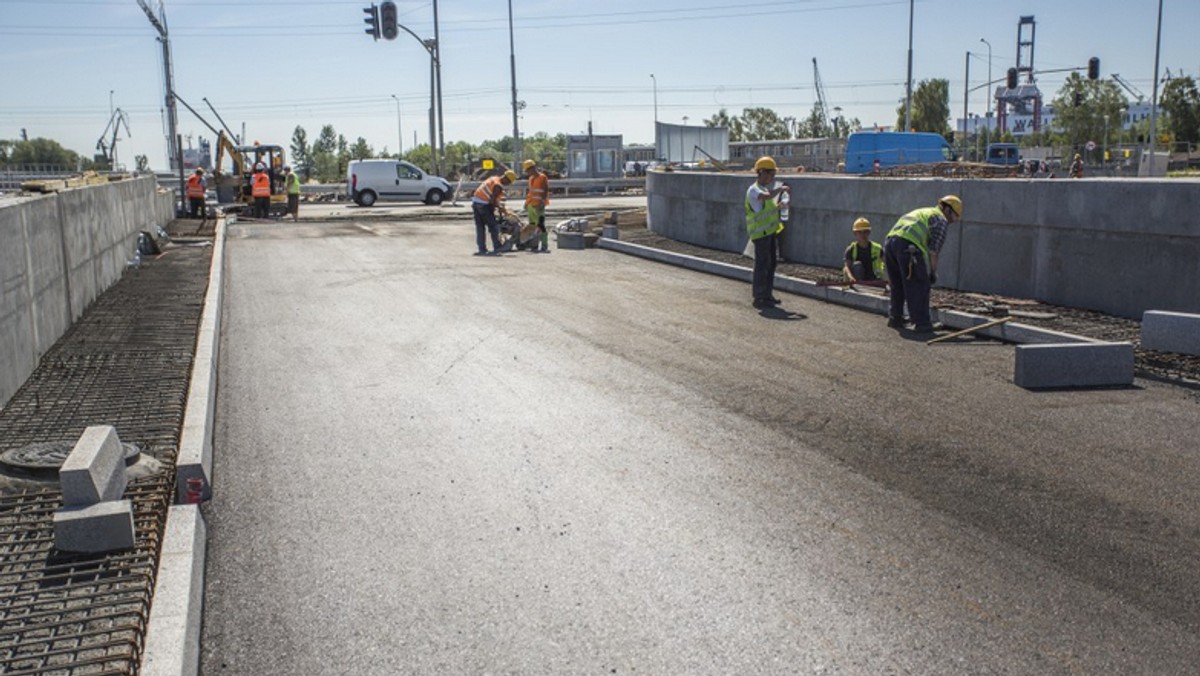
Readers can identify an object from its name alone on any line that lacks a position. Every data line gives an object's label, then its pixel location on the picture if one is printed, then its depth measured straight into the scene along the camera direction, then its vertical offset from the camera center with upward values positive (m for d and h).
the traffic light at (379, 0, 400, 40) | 34.31 +4.45
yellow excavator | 34.03 -0.30
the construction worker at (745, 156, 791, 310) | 12.91 -0.94
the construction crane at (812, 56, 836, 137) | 99.43 +4.77
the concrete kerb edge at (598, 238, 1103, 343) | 10.21 -1.68
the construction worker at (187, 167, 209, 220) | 30.38 -0.64
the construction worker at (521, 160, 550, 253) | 19.72 -0.69
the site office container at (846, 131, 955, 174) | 37.88 +0.07
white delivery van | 39.86 -0.77
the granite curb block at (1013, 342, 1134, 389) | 8.40 -1.66
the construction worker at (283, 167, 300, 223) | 30.89 -0.76
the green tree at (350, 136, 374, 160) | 113.94 +1.33
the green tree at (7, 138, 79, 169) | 116.43 +2.00
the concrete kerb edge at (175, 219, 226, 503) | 6.01 -1.60
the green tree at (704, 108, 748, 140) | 98.38 +2.38
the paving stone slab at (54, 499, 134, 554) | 4.97 -1.63
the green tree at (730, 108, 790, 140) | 95.88 +2.61
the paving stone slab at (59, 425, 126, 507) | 5.07 -1.43
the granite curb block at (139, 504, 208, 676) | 3.92 -1.73
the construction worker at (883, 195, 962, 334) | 10.89 -0.99
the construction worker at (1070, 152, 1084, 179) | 32.22 -0.59
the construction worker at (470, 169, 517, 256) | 19.62 -0.82
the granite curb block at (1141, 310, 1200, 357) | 9.38 -1.60
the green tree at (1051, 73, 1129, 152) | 66.62 +2.21
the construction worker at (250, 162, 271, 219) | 31.20 -0.81
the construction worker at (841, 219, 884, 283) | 13.49 -1.32
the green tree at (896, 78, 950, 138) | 89.94 +3.76
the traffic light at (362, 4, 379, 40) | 34.56 +4.36
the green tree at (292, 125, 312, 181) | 145.75 +2.42
